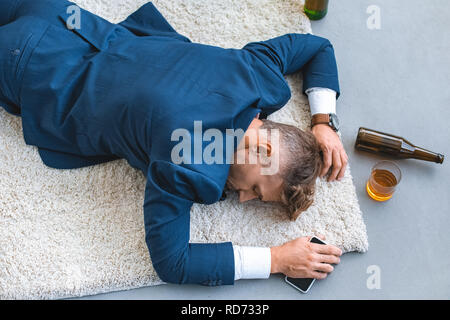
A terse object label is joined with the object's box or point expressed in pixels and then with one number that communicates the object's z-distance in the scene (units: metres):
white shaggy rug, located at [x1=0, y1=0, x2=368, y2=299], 1.10
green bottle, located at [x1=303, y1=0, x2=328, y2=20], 1.40
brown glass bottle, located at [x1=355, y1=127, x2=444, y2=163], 1.23
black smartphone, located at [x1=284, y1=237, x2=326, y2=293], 1.10
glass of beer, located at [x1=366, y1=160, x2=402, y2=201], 1.19
